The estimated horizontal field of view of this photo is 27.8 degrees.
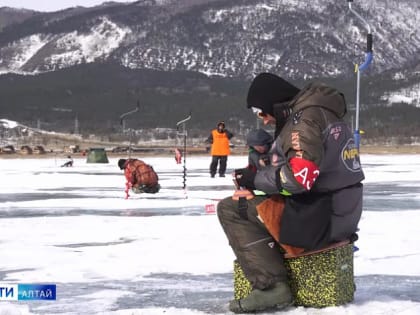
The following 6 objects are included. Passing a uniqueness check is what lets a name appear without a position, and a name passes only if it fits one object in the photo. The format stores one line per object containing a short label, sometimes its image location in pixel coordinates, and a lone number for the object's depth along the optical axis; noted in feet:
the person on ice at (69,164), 100.99
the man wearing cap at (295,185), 15.14
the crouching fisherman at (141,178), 49.21
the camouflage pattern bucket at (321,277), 15.93
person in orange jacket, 71.56
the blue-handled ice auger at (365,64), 32.17
